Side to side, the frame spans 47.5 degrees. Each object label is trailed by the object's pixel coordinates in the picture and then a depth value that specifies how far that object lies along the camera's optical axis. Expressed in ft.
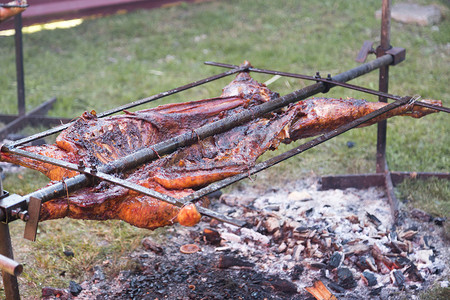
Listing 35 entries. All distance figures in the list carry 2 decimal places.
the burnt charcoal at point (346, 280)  11.97
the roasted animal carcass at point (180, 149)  9.20
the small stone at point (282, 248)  13.20
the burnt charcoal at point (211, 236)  13.66
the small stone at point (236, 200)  15.59
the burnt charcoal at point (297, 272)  12.20
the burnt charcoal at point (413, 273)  12.11
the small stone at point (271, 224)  13.79
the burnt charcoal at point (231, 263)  12.59
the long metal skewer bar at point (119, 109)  9.84
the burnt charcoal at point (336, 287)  11.83
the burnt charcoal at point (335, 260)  12.51
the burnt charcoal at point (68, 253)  13.38
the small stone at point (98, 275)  12.38
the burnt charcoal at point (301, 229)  13.43
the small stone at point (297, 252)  12.89
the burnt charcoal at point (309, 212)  14.58
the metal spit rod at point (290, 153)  8.36
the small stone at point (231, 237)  13.75
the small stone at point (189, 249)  13.39
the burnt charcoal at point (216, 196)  16.19
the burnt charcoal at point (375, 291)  11.75
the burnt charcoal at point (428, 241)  13.34
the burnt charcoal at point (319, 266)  12.48
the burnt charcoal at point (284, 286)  11.68
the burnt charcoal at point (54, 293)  11.69
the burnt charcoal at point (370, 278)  12.01
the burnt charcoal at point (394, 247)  12.98
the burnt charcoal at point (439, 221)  14.12
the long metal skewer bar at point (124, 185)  7.61
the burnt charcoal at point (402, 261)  12.45
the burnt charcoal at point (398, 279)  11.94
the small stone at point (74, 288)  11.78
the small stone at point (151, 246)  13.38
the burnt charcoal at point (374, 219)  14.21
